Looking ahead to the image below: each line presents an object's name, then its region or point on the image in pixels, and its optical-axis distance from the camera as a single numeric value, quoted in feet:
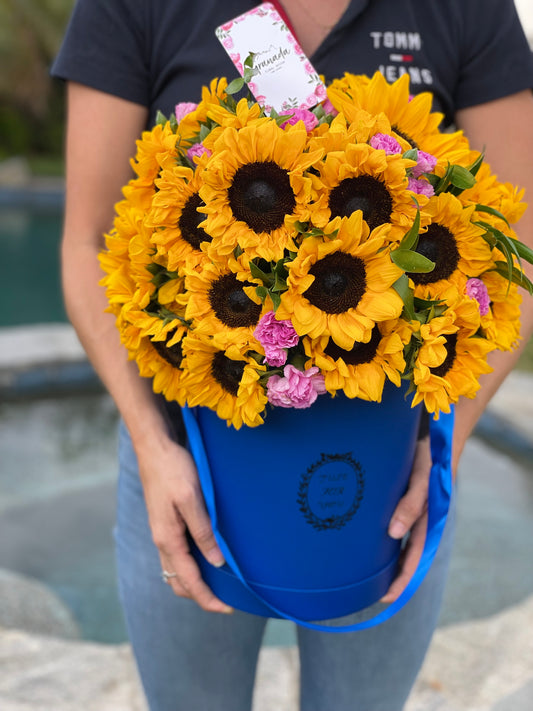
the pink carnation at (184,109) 2.52
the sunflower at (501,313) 2.48
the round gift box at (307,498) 2.52
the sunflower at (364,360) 2.23
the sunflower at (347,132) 2.18
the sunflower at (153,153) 2.34
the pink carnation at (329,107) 2.51
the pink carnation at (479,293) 2.38
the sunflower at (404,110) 2.39
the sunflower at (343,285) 2.15
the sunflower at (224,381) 2.27
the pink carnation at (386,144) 2.18
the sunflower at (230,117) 2.21
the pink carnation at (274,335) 2.21
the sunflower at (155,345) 2.41
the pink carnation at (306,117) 2.33
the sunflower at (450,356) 2.24
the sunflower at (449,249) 2.31
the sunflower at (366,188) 2.12
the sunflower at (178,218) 2.32
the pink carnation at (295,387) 2.24
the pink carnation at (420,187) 2.27
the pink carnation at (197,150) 2.36
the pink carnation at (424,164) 2.28
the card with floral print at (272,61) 2.48
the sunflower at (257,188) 2.15
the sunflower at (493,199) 2.41
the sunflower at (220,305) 2.29
